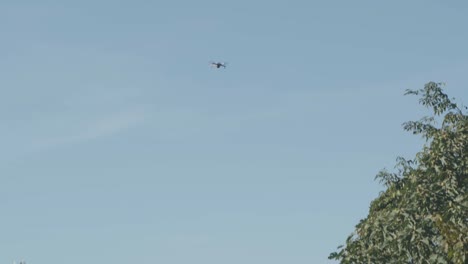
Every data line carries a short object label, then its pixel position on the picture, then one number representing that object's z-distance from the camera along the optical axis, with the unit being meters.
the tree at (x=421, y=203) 22.34
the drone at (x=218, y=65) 44.38
